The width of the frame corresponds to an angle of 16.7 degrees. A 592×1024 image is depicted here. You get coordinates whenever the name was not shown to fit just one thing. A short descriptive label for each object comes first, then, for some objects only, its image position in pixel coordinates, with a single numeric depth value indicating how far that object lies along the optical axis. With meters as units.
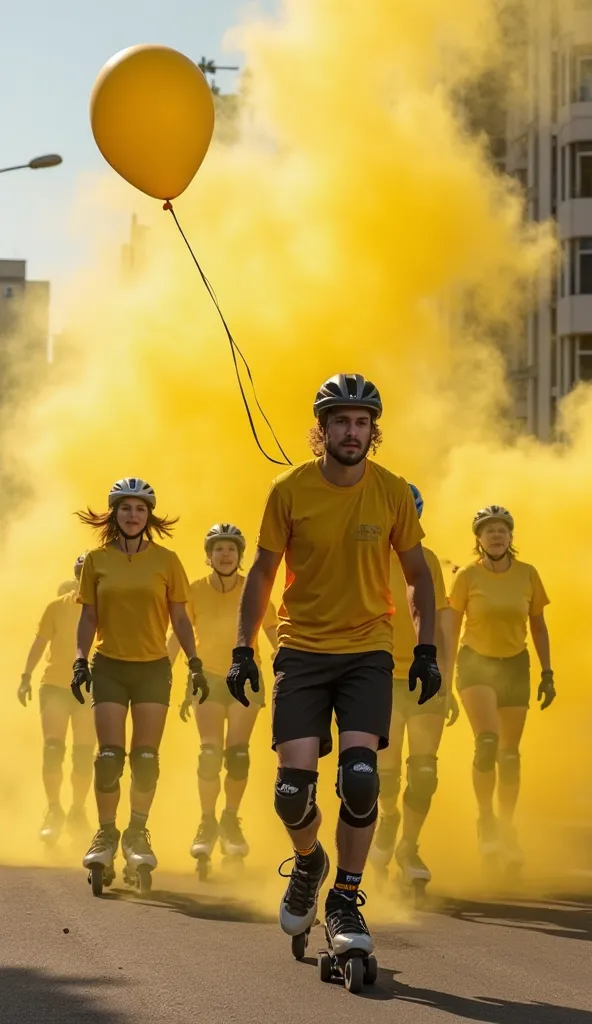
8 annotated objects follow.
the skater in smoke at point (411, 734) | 9.80
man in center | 6.93
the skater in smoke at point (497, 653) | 11.04
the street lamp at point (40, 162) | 22.41
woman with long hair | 9.76
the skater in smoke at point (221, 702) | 11.02
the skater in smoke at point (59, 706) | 12.77
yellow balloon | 10.95
